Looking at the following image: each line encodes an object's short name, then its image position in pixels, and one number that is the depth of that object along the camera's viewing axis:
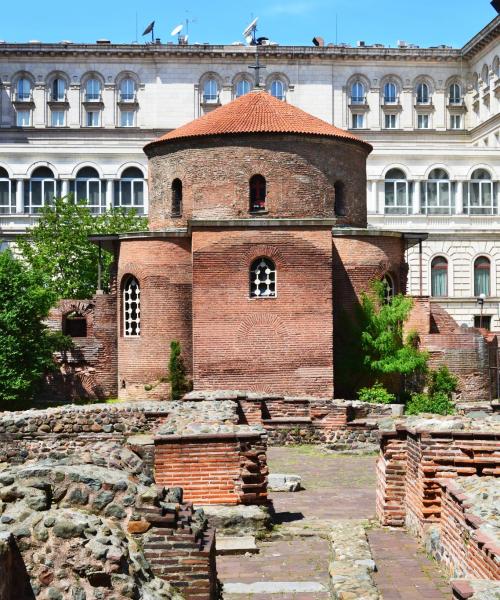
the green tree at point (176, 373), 29.06
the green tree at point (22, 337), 30.83
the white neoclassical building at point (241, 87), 69.44
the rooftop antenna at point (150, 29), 74.00
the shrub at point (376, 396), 27.98
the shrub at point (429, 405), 26.97
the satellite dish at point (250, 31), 72.31
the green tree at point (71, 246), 42.63
